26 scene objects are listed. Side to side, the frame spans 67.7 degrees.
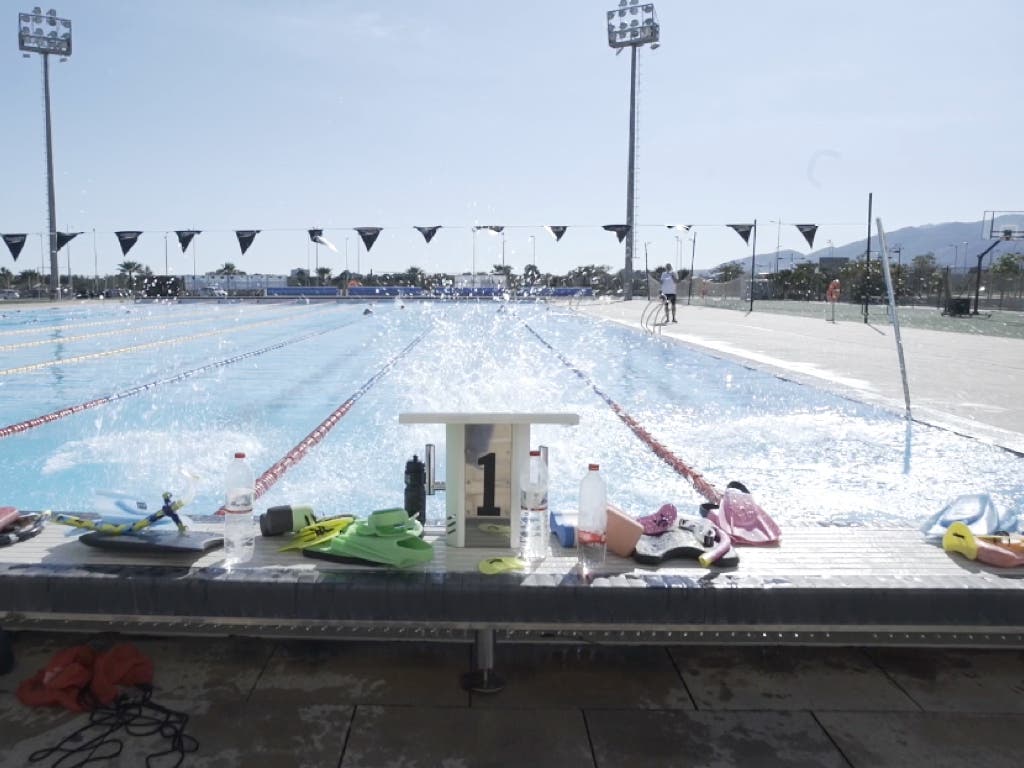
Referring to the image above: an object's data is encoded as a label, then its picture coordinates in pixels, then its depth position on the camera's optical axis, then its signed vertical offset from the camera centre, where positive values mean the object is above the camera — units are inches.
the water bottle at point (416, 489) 119.2 -28.2
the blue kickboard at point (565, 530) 109.6 -31.8
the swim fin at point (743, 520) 110.7 -31.0
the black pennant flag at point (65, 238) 1069.0 +91.2
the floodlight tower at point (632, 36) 1486.2 +545.1
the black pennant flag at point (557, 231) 1112.8 +115.3
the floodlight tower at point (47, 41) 1336.1 +460.7
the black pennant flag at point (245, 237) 1096.2 +98.5
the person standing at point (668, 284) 776.3 +28.4
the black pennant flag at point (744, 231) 1050.7 +113.7
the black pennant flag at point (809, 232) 1016.2 +110.3
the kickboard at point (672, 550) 100.7 -31.9
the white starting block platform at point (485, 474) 105.3 -22.9
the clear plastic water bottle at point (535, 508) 104.3 -27.2
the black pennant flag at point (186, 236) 1077.8 +97.3
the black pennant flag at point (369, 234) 1061.1 +102.3
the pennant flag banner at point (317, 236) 1063.2 +98.6
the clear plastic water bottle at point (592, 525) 100.5 -28.6
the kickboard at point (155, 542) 100.7 -31.7
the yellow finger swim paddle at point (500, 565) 96.7 -32.8
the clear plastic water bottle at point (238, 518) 102.6 -28.9
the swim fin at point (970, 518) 115.6 -31.2
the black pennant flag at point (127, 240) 1082.7 +90.8
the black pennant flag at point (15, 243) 1067.3 +82.9
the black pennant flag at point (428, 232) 1082.7 +108.3
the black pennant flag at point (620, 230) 1093.1 +117.1
